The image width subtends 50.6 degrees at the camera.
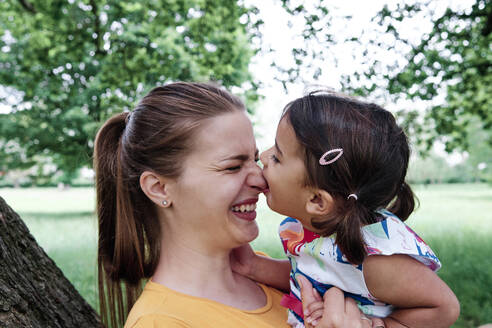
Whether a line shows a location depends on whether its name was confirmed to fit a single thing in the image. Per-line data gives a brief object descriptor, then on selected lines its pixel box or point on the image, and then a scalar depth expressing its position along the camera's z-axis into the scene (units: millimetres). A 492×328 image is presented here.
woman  671
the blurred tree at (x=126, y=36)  5584
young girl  583
